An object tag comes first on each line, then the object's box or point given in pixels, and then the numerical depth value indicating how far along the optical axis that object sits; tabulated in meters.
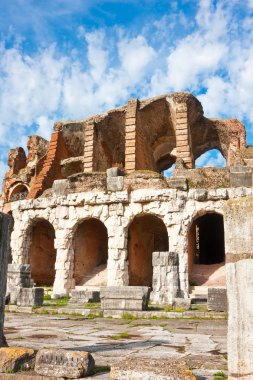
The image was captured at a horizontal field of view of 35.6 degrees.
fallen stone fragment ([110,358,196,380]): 2.85
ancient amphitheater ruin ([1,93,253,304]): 14.65
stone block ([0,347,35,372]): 3.26
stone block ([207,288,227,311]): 9.32
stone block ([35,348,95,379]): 3.18
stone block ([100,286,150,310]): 9.32
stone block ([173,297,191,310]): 10.03
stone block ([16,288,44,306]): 10.70
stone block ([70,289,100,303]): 11.61
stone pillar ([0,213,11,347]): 4.16
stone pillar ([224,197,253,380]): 2.65
